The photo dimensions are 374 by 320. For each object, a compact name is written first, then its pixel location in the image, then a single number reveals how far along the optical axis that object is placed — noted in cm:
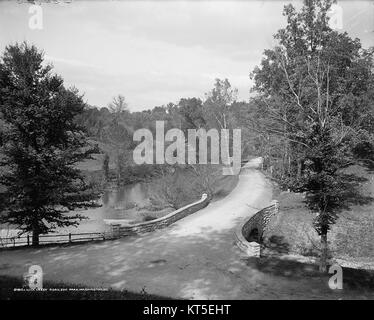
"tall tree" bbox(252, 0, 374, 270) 2662
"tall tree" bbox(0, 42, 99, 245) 1903
